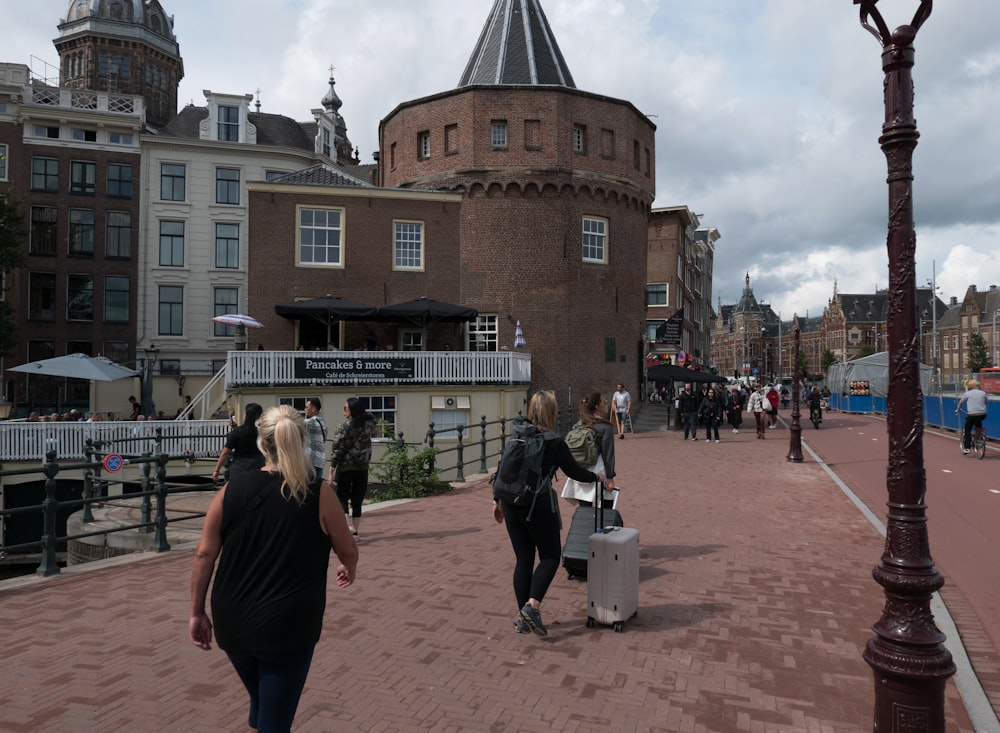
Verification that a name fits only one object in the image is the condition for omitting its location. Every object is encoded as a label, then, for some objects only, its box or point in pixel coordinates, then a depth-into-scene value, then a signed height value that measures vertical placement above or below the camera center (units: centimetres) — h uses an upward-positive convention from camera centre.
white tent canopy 3872 +30
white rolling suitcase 543 -153
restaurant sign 2178 +23
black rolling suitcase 671 -150
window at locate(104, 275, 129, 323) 3622 +379
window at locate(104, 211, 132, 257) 3622 +704
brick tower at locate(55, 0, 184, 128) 5675 +2609
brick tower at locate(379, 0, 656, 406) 2788 +652
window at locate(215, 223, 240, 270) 3662 +657
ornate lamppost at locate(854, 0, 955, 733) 348 -59
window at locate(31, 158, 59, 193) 3581 +990
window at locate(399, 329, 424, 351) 2681 +134
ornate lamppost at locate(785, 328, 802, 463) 1713 -142
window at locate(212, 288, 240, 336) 3678 +378
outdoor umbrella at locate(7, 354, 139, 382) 2081 +18
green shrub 1235 -172
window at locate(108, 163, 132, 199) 3622 +978
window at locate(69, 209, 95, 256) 3622 +716
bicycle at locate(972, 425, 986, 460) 1709 -149
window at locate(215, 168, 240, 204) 3666 +962
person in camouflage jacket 829 -91
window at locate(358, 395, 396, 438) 2259 -94
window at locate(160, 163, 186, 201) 3653 +999
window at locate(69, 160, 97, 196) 3628 +985
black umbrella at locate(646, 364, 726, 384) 2717 +9
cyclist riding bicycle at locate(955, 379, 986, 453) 1636 -65
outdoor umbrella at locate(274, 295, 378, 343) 2364 +218
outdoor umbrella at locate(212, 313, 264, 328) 2261 +170
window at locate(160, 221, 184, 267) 3644 +659
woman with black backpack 526 -114
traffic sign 929 -115
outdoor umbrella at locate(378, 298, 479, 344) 2391 +214
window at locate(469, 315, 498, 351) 2817 +169
